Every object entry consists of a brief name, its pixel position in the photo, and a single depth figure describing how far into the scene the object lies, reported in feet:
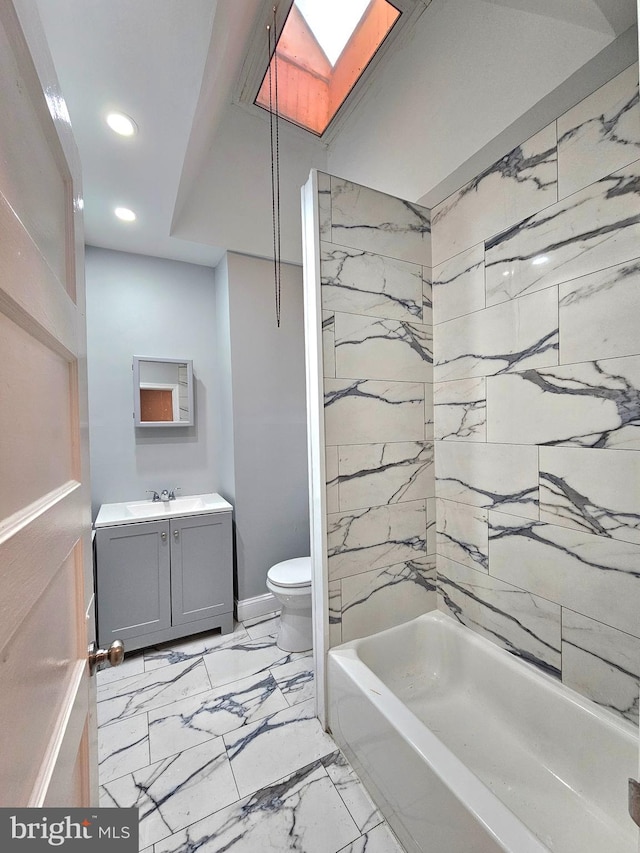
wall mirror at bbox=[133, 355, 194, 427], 8.68
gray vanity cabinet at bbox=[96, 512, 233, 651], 7.14
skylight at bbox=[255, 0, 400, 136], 5.68
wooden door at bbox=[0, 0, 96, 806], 1.29
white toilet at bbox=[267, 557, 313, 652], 7.39
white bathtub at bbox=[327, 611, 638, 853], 3.51
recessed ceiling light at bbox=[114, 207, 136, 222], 7.02
